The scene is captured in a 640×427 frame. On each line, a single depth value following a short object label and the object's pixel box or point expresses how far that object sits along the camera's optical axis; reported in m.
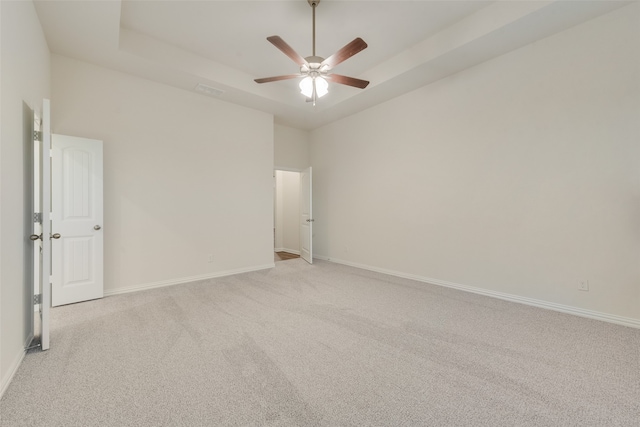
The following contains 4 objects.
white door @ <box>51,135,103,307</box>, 3.25
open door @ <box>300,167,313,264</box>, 5.94
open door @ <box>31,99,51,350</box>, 2.14
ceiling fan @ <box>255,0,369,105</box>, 2.61
